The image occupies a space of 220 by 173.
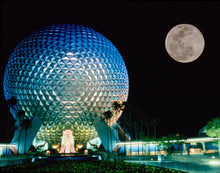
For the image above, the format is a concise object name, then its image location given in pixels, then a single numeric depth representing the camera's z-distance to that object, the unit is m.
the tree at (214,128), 35.22
